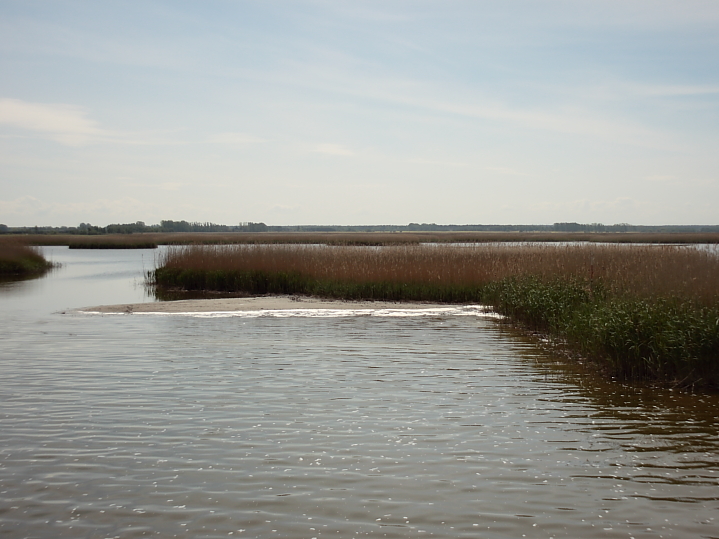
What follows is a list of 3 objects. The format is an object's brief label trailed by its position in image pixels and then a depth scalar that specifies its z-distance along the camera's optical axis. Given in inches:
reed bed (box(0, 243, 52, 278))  1358.3
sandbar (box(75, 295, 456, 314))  708.7
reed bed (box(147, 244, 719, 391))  364.5
